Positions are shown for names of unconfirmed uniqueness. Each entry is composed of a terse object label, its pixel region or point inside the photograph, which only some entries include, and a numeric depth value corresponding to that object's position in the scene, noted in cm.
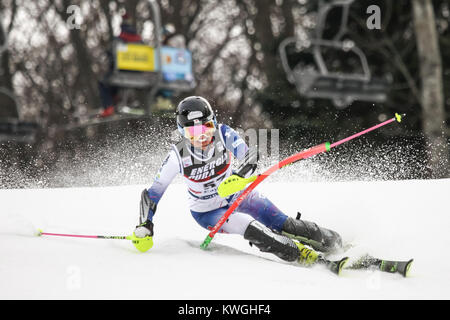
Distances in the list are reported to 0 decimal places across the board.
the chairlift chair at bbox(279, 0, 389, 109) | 1667
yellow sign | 1797
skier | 747
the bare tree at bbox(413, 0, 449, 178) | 1944
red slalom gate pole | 748
